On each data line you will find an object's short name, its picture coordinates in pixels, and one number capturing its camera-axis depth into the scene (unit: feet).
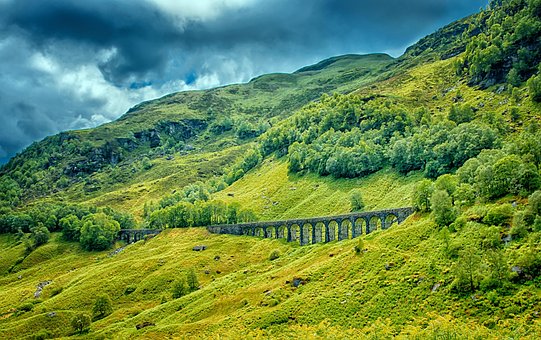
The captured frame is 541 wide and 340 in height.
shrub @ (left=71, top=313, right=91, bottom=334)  340.59
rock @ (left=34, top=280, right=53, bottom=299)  462.27
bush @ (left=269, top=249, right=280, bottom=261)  411.34
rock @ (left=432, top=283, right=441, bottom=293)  214.28
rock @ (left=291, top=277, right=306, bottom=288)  278.17
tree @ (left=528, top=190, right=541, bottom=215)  219.61
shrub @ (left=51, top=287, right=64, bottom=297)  457.84
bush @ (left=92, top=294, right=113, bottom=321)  373.81
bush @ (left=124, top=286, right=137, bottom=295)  412.44
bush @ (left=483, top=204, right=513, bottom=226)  237.45
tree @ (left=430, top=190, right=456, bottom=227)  267.39
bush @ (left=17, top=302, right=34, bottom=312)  412.18
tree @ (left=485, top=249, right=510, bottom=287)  195.00
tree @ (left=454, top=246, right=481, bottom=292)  202.59
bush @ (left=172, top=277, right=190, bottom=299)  368.68
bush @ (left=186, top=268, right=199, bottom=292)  381.19
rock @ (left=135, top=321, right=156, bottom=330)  301.82
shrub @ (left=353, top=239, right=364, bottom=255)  285.23
